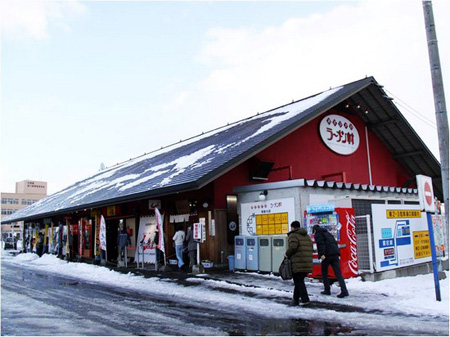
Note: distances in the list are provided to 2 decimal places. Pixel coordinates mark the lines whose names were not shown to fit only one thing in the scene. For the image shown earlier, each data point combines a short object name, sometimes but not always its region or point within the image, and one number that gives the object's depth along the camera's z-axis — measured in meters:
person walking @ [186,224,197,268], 14.27
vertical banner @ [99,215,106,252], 17.92
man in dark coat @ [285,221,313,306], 8.12
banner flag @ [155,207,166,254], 14.75
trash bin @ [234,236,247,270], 13.33
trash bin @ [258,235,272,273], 12.59
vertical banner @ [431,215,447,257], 14.05
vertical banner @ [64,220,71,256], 22.19
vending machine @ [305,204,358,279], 10.68
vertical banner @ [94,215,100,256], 18.87
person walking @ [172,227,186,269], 14.74
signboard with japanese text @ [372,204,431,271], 11.16
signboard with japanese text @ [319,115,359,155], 18.75
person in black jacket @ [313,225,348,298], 9.16
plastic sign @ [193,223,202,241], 13.62
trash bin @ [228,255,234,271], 13.80
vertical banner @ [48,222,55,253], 25.03
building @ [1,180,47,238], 98.56
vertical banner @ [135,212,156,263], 17.09
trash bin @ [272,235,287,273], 12.23
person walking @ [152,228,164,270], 14.95
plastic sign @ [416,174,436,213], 8.43
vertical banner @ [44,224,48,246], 26.25
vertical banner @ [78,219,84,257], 21.48
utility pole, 9.44
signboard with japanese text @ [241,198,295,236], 12.88
